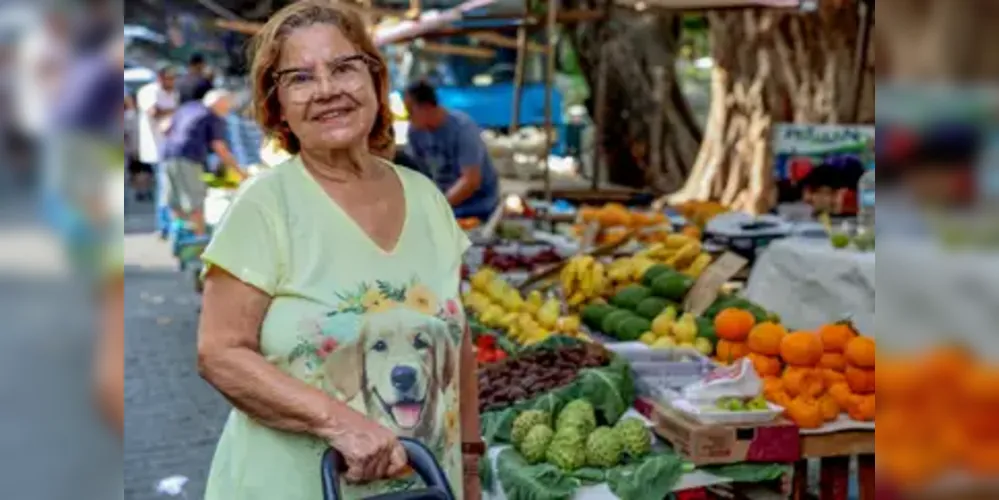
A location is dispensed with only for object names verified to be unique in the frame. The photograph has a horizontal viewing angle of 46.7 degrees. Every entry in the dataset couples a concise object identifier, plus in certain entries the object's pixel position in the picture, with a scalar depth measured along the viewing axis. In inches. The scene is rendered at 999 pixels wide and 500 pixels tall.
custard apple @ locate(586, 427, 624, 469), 141.6
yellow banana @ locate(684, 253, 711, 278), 244.3
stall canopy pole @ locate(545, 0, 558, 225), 368.7
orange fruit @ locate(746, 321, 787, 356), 168.9
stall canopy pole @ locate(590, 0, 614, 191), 639.1
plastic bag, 148.0
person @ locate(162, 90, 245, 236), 439.2
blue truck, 779.4
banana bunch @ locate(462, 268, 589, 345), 207.0
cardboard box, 141.1
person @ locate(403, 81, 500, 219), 300.9
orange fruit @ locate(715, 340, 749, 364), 181.9
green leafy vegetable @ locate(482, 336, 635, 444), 155.3
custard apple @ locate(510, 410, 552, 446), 149.7
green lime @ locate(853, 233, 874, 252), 251.6
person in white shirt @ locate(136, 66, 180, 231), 514.0
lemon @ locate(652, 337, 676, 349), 184.9
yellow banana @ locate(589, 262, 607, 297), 238.2
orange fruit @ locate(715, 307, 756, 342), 182.1
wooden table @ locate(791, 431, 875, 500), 150.0
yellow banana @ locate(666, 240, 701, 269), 253.8
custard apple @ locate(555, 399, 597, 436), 147.9
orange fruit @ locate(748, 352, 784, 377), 165.8
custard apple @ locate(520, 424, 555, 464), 144.4
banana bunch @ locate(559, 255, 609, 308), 237.8
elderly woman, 82.4
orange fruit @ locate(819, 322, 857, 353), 161.9
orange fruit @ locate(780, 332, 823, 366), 161.9
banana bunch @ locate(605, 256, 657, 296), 242.2
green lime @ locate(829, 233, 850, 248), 259.8
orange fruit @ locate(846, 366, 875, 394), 152.8
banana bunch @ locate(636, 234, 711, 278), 250.2
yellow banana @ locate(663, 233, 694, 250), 267.1
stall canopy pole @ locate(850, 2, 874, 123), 407.5
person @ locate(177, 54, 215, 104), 465.7
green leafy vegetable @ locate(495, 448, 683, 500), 134.6
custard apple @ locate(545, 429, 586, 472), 140.3
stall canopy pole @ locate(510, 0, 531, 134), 424.1
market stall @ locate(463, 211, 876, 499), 141.7
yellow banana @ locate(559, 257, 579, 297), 241.0
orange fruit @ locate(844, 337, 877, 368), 152.9
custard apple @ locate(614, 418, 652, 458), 144.5
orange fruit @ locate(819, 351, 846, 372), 160.2
